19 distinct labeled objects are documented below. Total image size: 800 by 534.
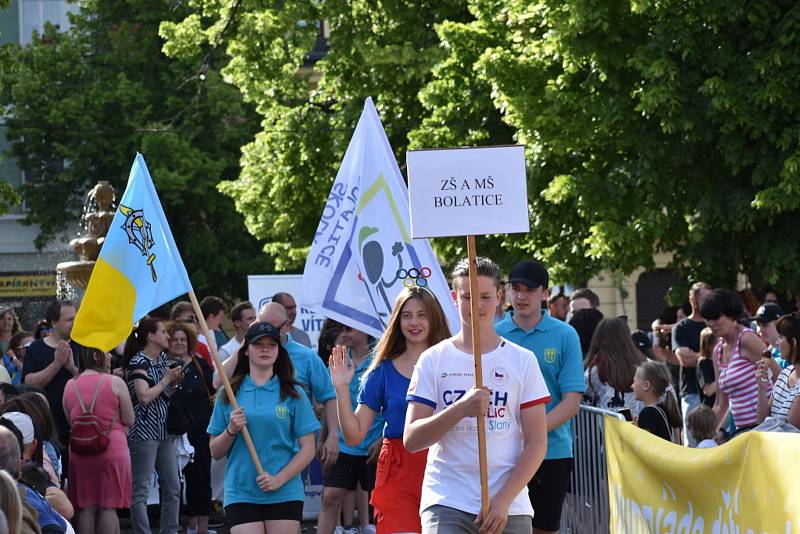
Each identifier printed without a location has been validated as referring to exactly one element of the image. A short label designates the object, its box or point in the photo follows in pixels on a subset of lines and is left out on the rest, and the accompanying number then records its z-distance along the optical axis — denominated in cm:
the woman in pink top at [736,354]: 1066
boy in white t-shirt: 594
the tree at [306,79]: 2553
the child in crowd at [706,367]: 1237
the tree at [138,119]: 3712
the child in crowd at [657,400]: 891
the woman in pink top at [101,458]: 1030
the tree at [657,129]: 1880
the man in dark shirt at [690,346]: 1331
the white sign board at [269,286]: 1811
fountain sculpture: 1504
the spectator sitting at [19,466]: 608
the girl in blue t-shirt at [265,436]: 802
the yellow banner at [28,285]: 4334
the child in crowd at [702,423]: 1023
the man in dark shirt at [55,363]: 1108
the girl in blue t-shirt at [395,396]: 689
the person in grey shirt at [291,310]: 1320
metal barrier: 888
